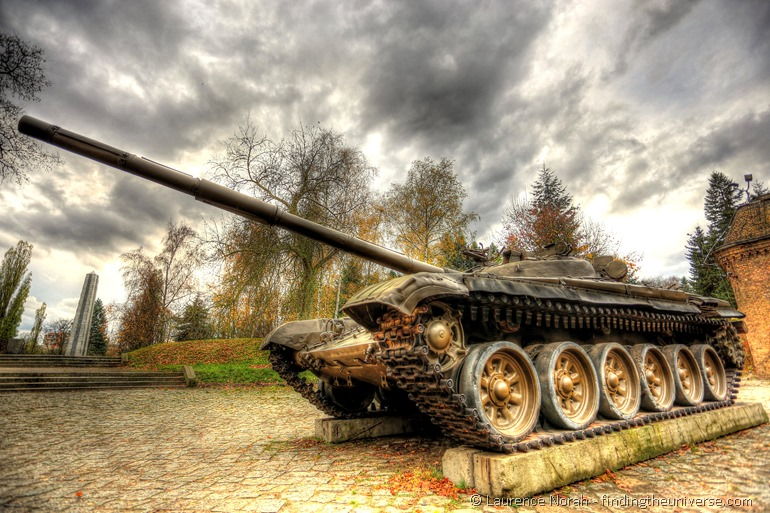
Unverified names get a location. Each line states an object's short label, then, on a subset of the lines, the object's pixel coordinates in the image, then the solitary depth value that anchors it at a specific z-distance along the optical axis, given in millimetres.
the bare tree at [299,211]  14812
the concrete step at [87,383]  12648
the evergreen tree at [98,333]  35594
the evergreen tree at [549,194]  32062
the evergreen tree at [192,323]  26359
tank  3646
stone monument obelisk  22859
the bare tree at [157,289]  28344
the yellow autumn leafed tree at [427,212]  21938
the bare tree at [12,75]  8445
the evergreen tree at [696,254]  34000
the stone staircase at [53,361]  17836
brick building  14938
